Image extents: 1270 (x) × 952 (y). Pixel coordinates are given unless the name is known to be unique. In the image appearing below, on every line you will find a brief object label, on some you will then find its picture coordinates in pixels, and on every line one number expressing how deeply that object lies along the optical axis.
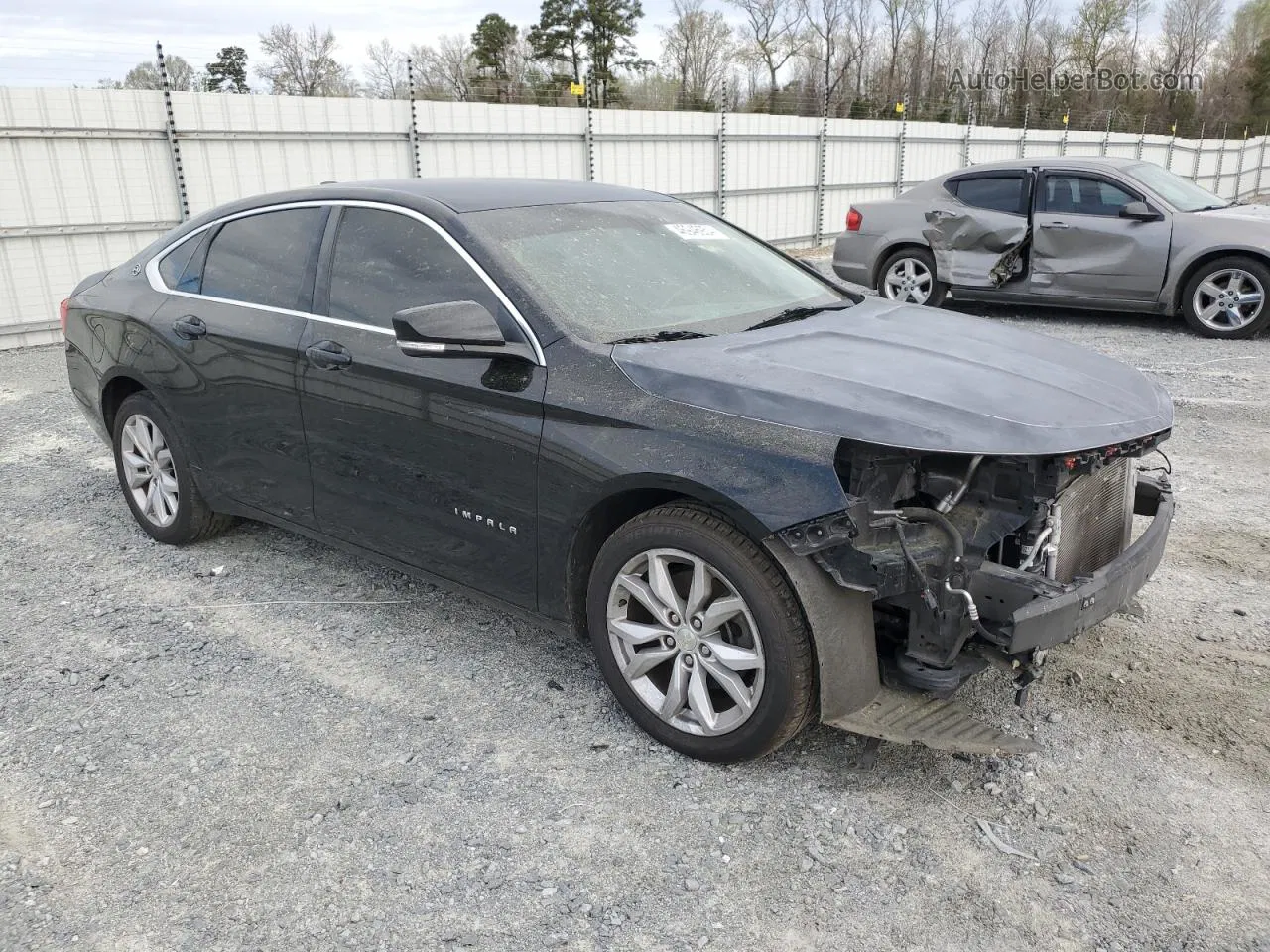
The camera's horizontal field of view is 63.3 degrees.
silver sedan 9.31
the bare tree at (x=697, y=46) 57.25
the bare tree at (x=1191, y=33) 64.50
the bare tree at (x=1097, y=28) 61.06
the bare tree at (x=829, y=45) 62.03
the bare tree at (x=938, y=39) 61.53
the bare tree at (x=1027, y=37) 60.57
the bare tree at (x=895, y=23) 61.94
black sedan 2.72
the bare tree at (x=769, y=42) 61.22
